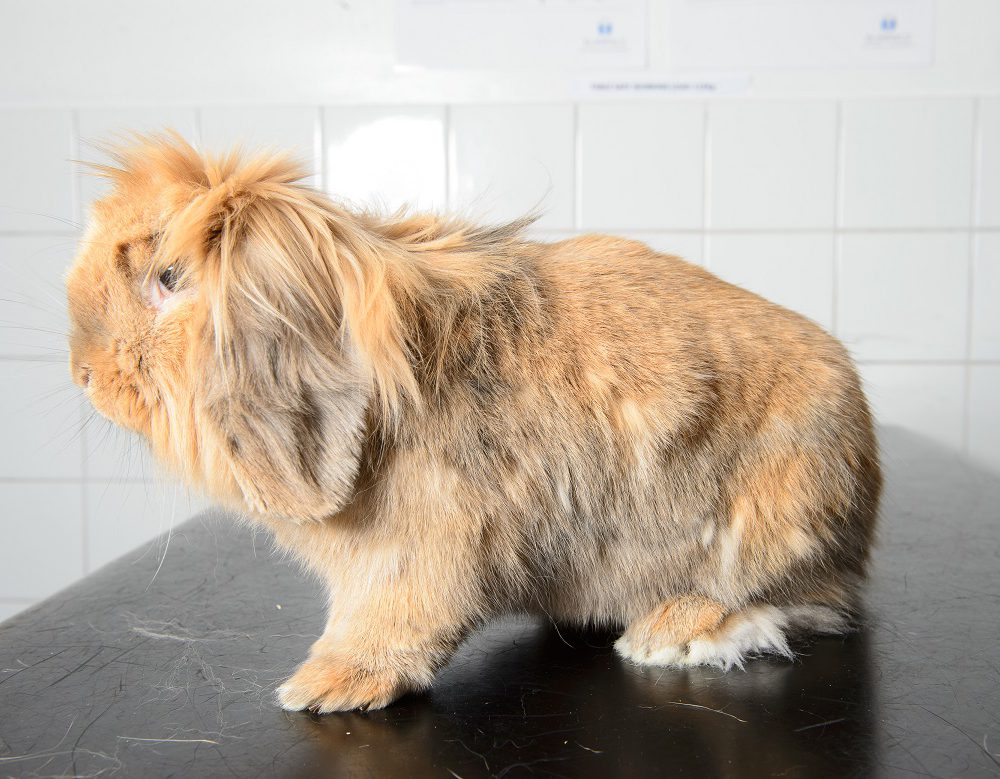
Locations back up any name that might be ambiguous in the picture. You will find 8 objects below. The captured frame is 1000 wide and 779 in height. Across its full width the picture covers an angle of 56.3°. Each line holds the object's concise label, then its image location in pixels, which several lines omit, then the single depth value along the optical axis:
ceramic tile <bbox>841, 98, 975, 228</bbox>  2.07
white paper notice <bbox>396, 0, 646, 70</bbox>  2.07
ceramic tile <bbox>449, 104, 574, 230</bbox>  2.12
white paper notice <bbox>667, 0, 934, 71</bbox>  2.04
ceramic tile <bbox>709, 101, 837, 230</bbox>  2.08
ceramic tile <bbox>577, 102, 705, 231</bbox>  2.11
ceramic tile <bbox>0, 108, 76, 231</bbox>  2.18
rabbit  0.71
